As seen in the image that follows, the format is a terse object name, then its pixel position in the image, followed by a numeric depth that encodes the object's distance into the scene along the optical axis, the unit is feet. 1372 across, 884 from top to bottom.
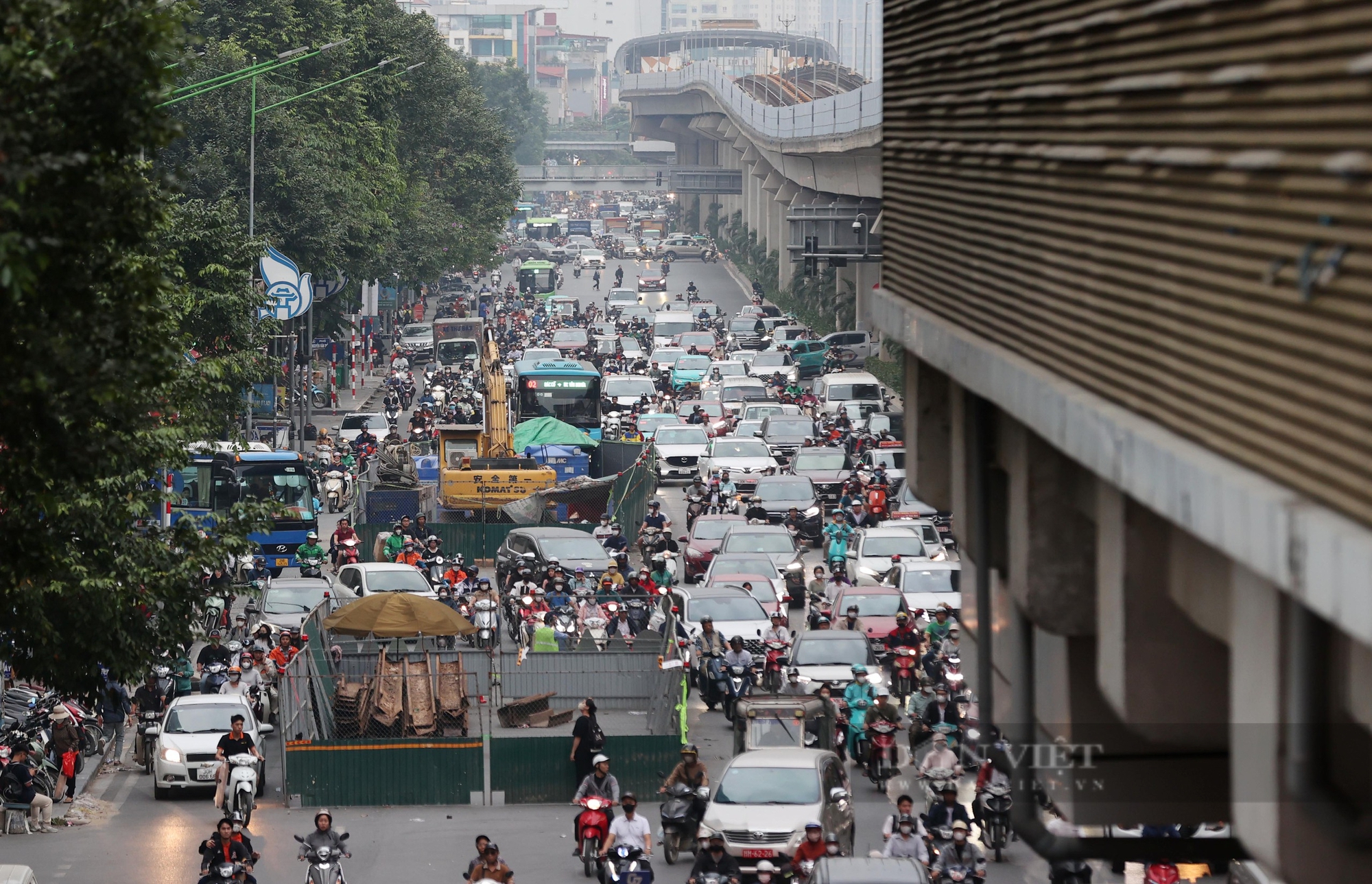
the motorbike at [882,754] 73.77
